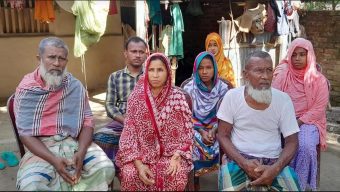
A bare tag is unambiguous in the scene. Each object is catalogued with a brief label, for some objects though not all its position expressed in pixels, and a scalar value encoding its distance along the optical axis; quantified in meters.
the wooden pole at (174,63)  6.88
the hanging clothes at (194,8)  8.11
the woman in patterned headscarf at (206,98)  3.23
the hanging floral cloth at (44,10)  6.20
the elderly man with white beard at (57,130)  2.56
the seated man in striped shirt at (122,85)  3.28
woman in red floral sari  2.65
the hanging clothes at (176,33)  6.43
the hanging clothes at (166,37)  6.62
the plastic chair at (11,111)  2.87
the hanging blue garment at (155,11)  6.34
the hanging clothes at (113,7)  6.16
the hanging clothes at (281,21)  7.42
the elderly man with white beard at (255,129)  2.62
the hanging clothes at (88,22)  5.17
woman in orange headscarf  4.61
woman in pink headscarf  2.98
